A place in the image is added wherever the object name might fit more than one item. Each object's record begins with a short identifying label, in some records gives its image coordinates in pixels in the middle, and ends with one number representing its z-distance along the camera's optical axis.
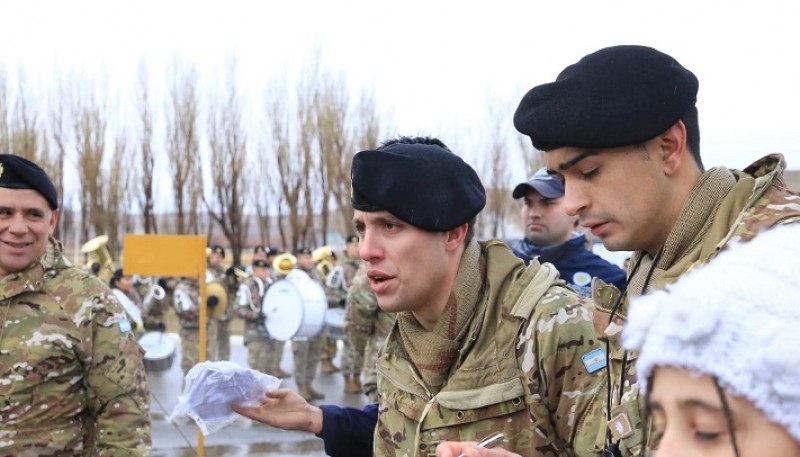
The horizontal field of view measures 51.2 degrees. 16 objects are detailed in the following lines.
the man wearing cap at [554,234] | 5.32
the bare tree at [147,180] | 31.09
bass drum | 11.99
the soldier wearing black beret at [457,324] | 2.20
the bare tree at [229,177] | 31.39
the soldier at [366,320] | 8.51
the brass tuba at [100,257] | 14.20
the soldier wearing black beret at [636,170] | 1.68
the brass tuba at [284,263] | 14.77
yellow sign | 7.14
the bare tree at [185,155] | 30.84
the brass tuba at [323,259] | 16.75
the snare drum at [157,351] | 12.50
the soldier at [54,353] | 3.61
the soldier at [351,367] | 12.36
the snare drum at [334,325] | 13.30
